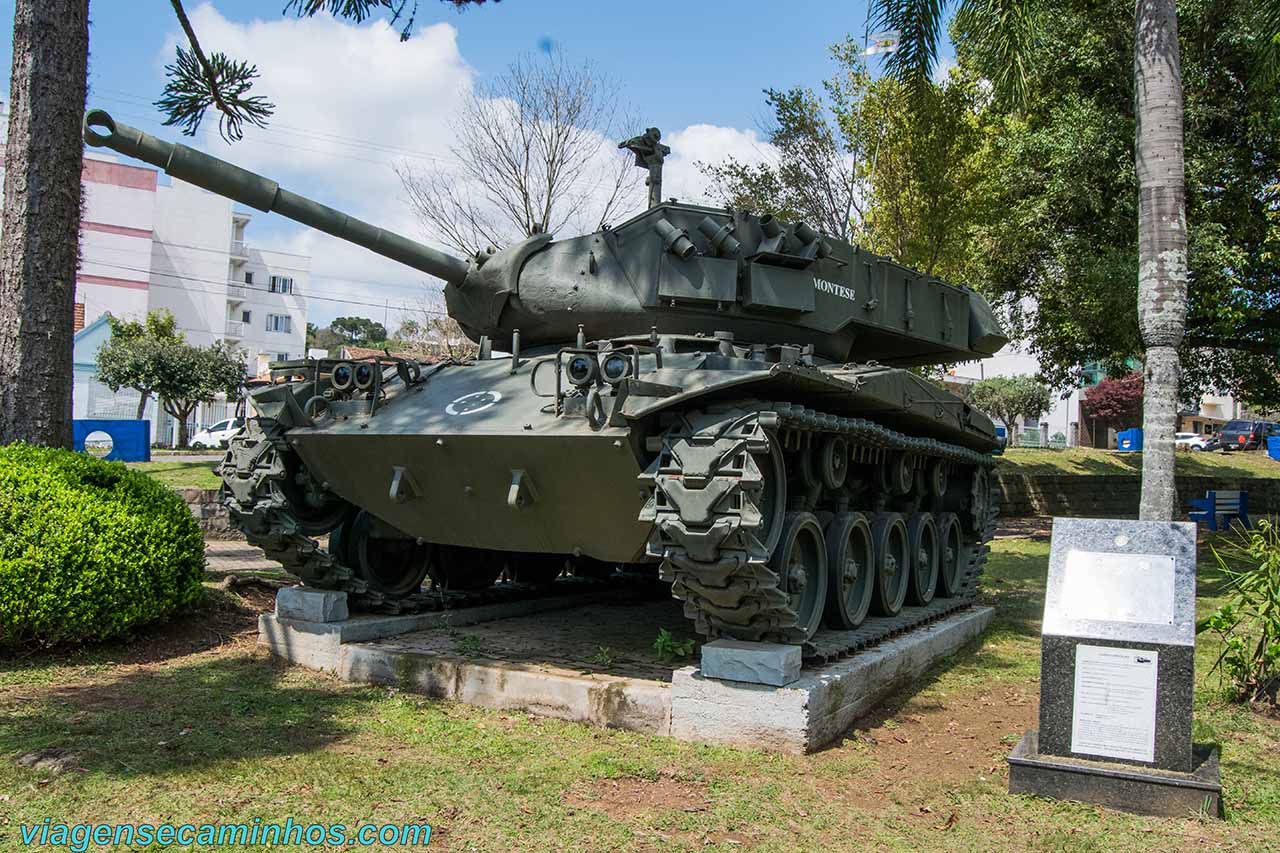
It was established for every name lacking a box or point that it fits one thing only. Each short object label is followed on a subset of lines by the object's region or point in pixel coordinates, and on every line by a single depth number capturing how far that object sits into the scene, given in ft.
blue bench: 66.80
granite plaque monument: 16.80
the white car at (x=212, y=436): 113.48
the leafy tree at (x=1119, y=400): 146.10
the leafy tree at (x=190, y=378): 104.83
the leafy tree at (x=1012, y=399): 146.72
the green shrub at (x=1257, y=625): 22.30
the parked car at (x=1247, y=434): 137.18
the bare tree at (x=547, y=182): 77.77
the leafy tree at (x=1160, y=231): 31.63
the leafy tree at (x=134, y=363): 103.76
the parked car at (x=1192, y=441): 142.92
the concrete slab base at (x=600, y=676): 20.47
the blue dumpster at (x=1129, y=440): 126.93
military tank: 20.31
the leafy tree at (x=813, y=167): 71.77
